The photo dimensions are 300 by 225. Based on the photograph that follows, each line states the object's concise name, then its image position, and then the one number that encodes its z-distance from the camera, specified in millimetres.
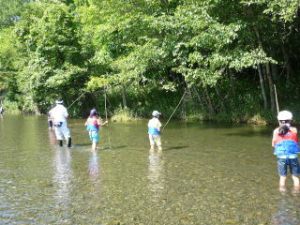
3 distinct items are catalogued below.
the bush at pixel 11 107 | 55750
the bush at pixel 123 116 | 32469
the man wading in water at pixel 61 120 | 18439
